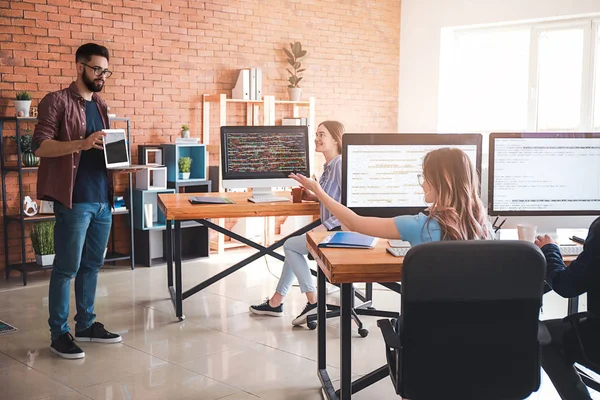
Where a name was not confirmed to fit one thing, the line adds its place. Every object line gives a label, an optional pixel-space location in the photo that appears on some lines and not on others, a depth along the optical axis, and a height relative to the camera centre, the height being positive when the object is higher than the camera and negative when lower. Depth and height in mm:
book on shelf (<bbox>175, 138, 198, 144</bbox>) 6176 +9
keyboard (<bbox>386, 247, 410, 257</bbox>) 2525 -424
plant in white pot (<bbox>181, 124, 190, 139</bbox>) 6297 +85
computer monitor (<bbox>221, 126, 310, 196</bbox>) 4281 -91
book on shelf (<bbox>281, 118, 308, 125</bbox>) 7125 +217
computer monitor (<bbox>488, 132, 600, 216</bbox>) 3016 -140
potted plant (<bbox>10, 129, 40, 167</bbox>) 5230 -81
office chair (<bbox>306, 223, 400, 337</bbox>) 3928 -1066
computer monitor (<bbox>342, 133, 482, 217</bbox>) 3055 -138
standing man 3453 -207
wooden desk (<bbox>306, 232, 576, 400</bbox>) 2367 -475
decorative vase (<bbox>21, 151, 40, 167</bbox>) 5234 -145
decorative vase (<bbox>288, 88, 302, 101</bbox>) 7137 +519
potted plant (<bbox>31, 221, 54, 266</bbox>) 5352 -835
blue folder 2679 -415
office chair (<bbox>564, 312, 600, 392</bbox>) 2238 -703
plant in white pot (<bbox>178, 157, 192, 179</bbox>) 6180 -244
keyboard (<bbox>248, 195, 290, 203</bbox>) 4203 -372
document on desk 4137 -376
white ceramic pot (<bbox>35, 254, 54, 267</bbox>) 5344 -963
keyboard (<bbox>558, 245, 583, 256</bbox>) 2635 -439
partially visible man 2129 -636
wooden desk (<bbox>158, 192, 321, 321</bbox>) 3945 -433
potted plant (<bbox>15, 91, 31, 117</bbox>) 5171 +288
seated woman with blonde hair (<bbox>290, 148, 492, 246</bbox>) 2283 -237
